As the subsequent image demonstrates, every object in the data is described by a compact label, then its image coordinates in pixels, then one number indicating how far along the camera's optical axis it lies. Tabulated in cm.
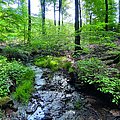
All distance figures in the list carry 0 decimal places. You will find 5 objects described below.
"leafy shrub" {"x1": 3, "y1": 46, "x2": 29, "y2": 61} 736
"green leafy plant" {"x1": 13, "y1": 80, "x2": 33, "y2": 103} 410
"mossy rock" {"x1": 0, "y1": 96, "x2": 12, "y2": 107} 357
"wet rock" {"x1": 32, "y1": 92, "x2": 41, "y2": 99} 433
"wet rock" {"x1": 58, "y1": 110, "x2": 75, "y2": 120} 347
